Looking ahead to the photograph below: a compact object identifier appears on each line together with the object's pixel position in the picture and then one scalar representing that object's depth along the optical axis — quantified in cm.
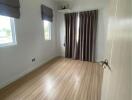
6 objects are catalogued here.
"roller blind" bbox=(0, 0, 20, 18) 203
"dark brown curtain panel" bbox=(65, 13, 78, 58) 414
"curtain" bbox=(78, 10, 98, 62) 379
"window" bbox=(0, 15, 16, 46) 225
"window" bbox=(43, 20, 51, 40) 390
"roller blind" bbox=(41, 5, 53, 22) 343
